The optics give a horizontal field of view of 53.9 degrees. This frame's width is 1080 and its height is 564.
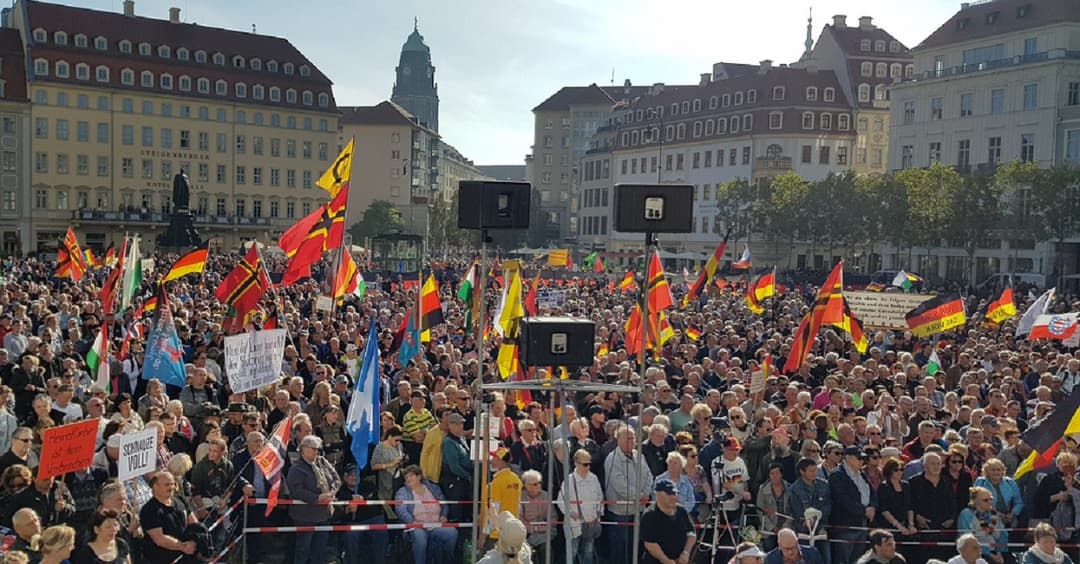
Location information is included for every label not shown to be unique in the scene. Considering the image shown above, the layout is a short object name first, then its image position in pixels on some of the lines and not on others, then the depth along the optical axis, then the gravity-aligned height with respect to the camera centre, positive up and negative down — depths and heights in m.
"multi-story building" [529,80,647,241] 126.44 +11.00
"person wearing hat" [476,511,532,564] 6.89 -2.04
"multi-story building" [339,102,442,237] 122.50 +8.02
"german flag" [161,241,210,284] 20.16 -0.79
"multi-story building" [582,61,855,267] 80.50 +8.35
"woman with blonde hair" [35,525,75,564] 6.57 -2.02
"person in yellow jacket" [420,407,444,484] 10.38 -2.21
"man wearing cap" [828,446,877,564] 9.83 -2.47
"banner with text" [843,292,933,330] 23.14 -1.45
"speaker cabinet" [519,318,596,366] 7.37 -0.77
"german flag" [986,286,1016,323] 22.98 -1.39
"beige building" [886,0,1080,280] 58.69 +8.57
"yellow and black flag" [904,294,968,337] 19.44 -1.35
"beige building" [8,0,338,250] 82.19 +8.03
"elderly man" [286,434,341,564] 9.58 -2.45
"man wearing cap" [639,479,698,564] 8.76 -2.46
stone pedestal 38.41 -0.42
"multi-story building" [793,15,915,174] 80.94 +12.91
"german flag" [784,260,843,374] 16.41 -1.27
